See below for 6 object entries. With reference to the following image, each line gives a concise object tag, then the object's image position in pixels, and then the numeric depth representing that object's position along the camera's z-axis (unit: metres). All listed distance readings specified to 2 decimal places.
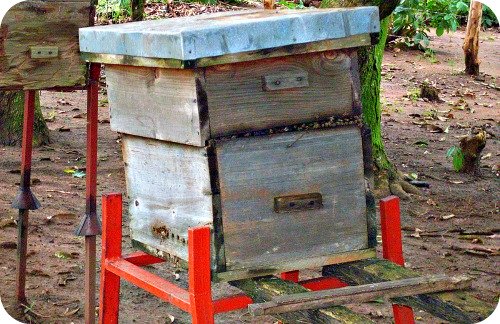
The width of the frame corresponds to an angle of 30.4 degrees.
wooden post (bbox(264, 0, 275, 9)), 7.84
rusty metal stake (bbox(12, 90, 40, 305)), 4.28
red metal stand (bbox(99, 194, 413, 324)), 3.28
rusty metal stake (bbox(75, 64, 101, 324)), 4.06
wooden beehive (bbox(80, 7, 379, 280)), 3.23
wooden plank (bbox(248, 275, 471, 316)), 3.20
